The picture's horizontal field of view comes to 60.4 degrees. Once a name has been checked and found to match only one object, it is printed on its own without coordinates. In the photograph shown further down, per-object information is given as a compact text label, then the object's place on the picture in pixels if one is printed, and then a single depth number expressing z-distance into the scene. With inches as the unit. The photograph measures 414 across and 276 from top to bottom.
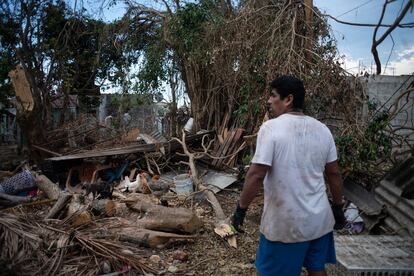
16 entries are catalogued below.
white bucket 265.9
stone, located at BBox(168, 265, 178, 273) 146.6
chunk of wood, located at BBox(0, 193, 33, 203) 234.2
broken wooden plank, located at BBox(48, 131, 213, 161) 311.5
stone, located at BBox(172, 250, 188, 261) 156.3
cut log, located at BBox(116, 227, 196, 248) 167.3
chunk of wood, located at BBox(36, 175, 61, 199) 245.3
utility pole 221.5
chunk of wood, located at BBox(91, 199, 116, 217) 206.1
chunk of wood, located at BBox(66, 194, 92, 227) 176.2
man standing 84.4
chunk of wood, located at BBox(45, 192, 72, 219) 186.9
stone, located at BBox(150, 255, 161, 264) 153.4
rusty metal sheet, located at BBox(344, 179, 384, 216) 155.6
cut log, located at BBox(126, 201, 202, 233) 176.6
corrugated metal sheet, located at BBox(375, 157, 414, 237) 129.3
